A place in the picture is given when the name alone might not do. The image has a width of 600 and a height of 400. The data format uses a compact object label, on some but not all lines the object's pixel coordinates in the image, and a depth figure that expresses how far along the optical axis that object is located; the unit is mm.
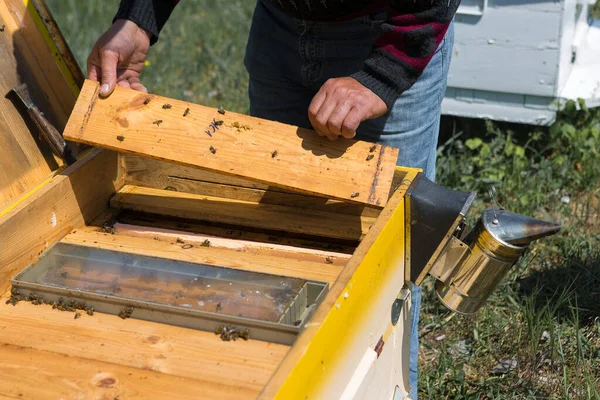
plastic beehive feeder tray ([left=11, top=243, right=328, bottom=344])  1731
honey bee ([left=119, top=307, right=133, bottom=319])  1788
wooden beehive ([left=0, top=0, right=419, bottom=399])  1563
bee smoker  1933
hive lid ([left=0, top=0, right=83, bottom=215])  2176
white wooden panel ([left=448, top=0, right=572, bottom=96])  3922
